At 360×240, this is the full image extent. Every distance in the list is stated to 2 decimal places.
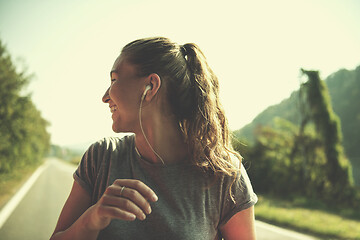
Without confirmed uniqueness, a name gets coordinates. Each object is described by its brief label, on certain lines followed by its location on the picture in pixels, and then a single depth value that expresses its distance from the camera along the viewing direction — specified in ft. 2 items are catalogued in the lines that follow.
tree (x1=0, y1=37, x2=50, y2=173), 37.01
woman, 3.20
